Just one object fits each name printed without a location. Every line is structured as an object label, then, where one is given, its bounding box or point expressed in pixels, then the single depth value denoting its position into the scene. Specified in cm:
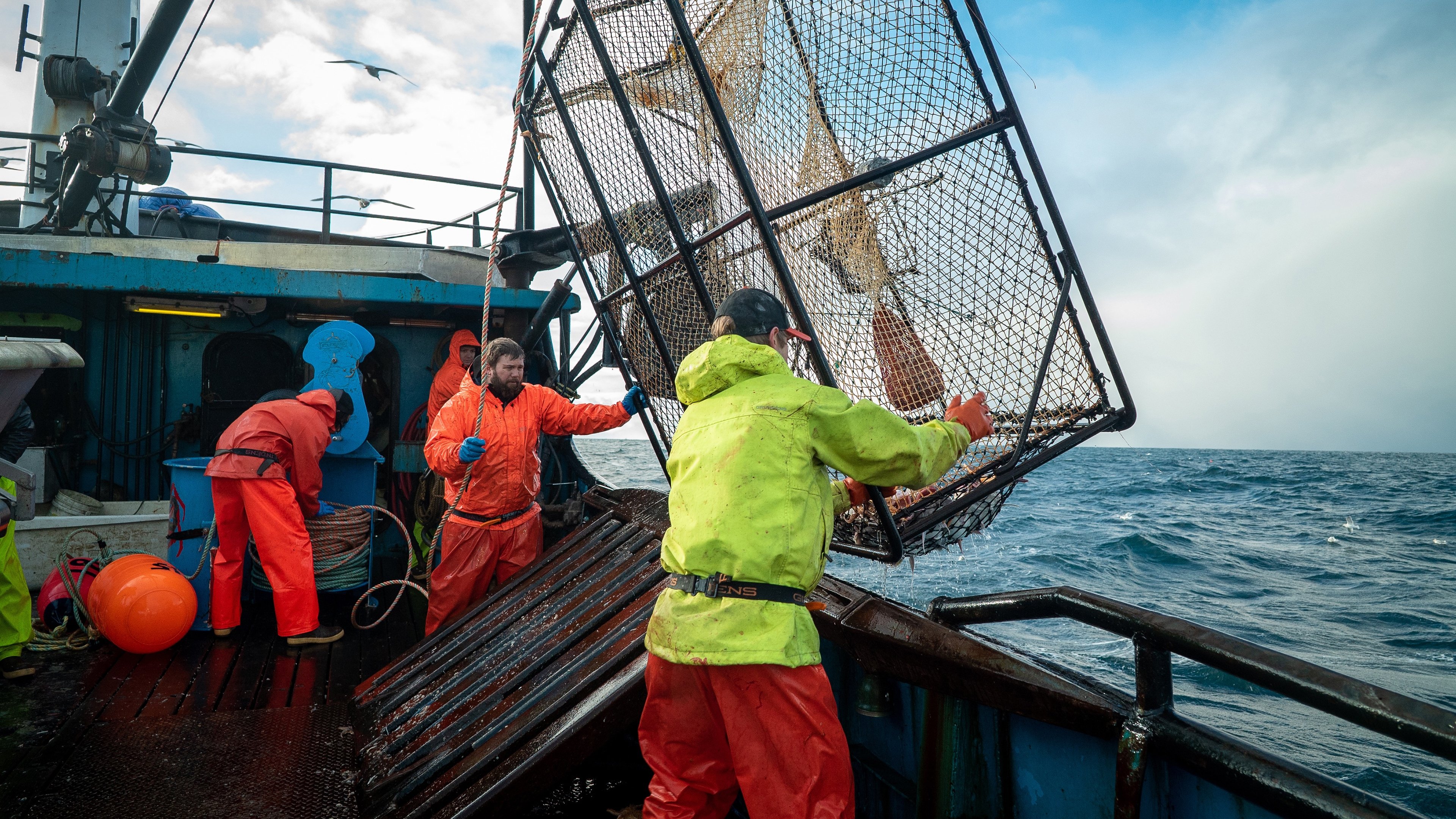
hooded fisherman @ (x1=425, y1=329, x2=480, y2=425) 592
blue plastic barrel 458
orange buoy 400
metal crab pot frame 260
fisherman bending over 421
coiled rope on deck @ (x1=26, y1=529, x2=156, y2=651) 402
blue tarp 877
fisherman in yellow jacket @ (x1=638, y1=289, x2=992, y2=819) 192
